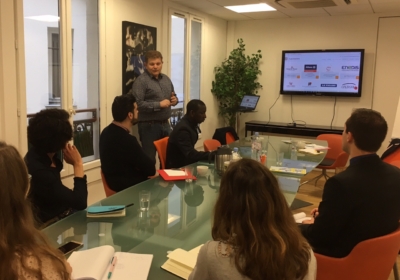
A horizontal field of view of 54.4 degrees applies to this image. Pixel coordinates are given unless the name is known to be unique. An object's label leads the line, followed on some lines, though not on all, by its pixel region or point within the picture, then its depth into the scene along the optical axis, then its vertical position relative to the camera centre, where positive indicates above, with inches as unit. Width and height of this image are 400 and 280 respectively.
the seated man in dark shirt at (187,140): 136.8 -19.5
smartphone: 63.6 -27.3
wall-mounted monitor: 249.4 +10.5
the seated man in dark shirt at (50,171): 83.4 -19.8
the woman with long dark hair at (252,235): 47.0 -18.3
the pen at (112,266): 56.7 -27.5
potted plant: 269.9 +4.8
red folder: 108.4 -25.8
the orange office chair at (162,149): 141.9 -23.8
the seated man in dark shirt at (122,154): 114.0 -20.8
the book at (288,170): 122.1 -26.1
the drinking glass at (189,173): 109.2 -25.3
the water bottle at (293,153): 147.4 -25.3
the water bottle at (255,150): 141.7 -23.4
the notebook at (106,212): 79.3 -26.2
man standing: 179.0 -7.9
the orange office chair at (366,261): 67.6 -31.2
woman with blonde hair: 40.3 -16.5
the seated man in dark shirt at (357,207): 71.2 -21.5
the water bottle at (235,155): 124.9 -22.5
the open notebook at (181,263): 58.5 -27.3
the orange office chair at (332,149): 202.0 -31.8
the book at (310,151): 158.9 -25.9
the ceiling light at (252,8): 227.5 +46.6
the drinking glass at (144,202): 85.2 -25.8
